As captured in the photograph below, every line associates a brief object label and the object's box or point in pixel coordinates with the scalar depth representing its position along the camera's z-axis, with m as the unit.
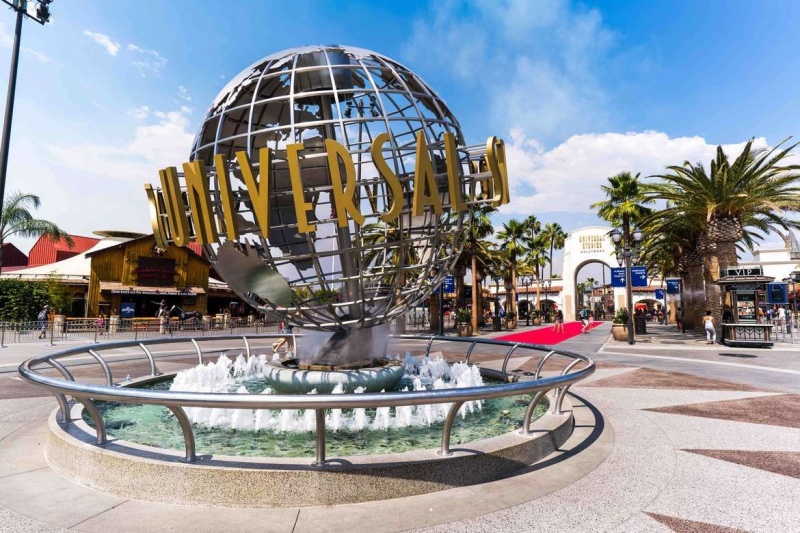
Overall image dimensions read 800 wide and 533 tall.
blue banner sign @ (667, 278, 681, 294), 37.53
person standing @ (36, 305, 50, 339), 20.81
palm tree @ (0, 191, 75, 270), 27.56
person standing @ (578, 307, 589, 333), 49.77
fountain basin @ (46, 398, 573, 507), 3.50
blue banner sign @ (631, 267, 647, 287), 22.64
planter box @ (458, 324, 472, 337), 25.72
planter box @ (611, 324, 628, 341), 22.19
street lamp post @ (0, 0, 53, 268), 12.29
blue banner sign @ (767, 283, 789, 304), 20.91
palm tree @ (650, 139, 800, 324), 20.42
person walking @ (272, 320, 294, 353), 11.72
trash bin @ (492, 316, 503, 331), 30.85
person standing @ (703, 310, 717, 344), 19.42
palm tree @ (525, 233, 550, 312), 51.44
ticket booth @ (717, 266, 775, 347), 17.88
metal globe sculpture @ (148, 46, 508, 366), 5.12
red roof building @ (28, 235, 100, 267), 39.34
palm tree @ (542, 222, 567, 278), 56.31
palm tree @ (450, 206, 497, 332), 26.73
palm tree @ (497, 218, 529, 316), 38.97
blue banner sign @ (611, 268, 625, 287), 23.52
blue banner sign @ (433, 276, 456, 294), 23.15
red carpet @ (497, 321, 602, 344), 21.92
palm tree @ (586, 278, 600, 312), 101.68
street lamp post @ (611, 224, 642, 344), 19.86
